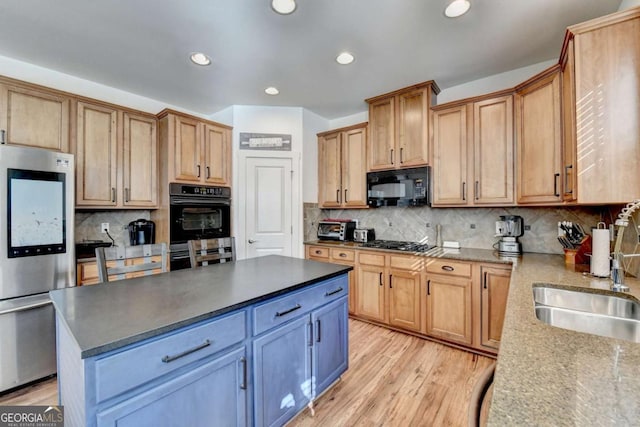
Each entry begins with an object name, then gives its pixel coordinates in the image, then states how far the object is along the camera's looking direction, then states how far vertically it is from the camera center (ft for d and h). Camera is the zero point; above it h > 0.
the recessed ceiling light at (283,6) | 5.99 +4.68
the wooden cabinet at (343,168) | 11.79 +2.12
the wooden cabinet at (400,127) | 9.82 +3.32
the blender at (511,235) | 8.73 -0.72
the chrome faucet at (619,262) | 4.54 -0.85
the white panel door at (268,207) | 11.90 +0.32
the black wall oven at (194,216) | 10.05 -0.05
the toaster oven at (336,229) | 12.14 -0.72
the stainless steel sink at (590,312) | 4.11 -1.63
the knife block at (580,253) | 6.63 -1.03
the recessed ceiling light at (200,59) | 8.09 +4.79
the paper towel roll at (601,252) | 5.30 -0.79
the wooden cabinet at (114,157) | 8.86 +2.05
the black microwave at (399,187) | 9.85 +1.01
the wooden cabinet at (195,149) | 10.20 +2.64
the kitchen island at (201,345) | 2.99 -1.83
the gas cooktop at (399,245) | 9.92 -1.26
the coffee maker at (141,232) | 10.25 -0.65
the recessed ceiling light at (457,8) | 6.00 +4.67
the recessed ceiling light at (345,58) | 8.09 +4.77
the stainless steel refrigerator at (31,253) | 6.48 -0.96
